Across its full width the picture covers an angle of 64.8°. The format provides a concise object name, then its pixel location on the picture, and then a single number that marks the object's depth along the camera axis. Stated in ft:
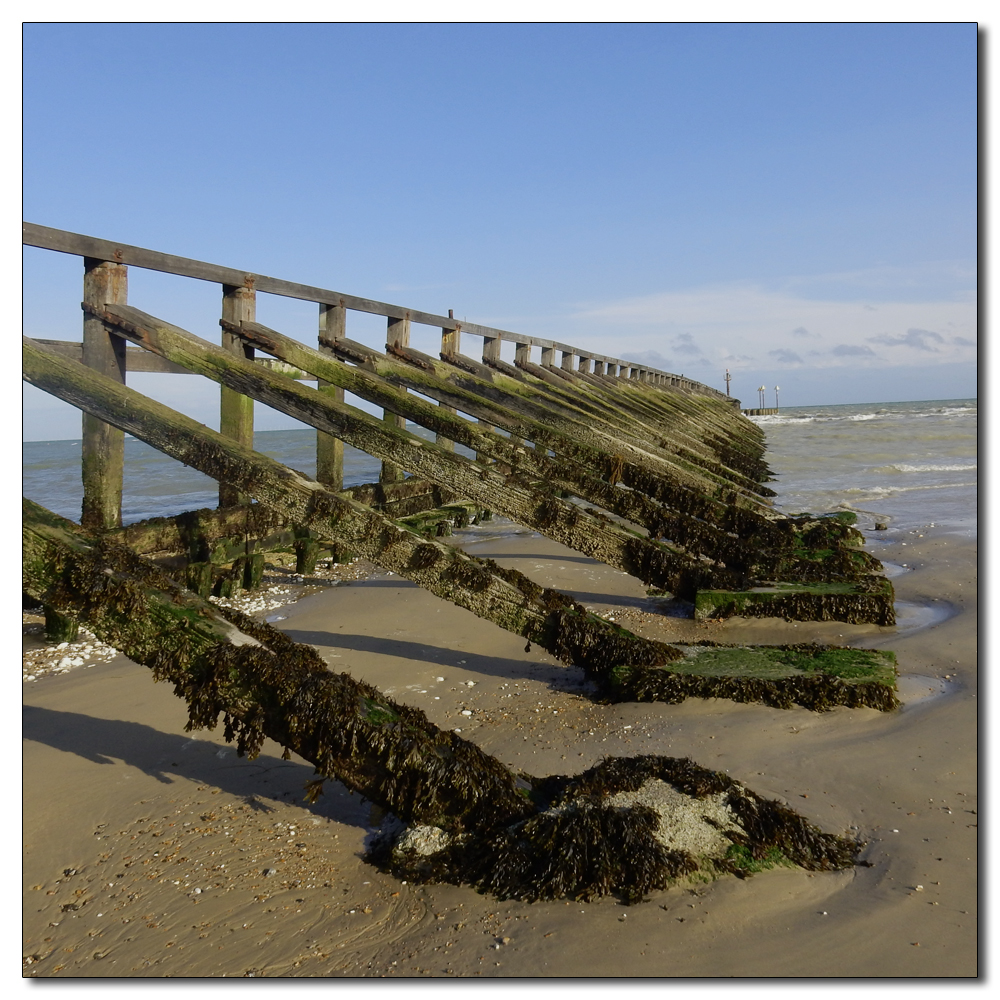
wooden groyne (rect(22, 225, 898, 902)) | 8.03
